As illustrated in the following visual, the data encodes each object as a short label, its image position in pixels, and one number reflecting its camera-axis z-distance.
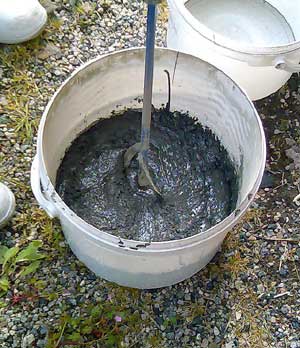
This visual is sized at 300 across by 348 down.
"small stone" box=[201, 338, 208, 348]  1.28
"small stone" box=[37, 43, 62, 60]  1.60
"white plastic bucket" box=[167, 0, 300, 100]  1.35
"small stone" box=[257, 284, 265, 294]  1.35
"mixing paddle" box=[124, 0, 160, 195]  1.00
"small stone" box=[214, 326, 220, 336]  1.30
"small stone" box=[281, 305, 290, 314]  1.34
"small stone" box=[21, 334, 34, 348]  1.25
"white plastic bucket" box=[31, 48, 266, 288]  1.08
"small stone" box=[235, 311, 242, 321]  1.32
